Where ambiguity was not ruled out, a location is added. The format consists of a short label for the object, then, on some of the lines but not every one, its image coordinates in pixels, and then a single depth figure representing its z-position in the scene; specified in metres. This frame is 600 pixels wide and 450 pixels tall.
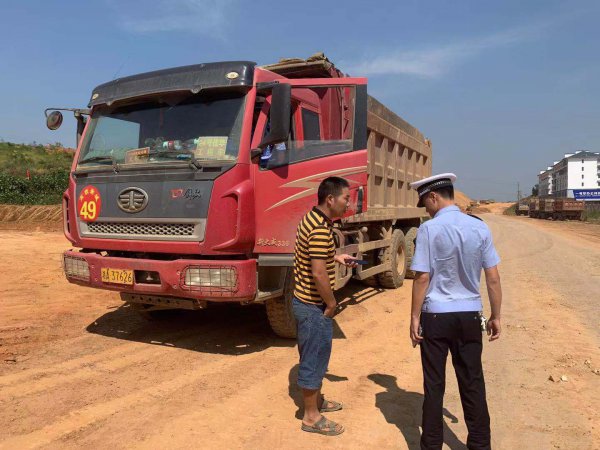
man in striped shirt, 3.12
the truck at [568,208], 42.50
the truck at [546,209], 45.16
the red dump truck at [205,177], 4.43
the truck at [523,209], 57.41
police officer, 2.71
